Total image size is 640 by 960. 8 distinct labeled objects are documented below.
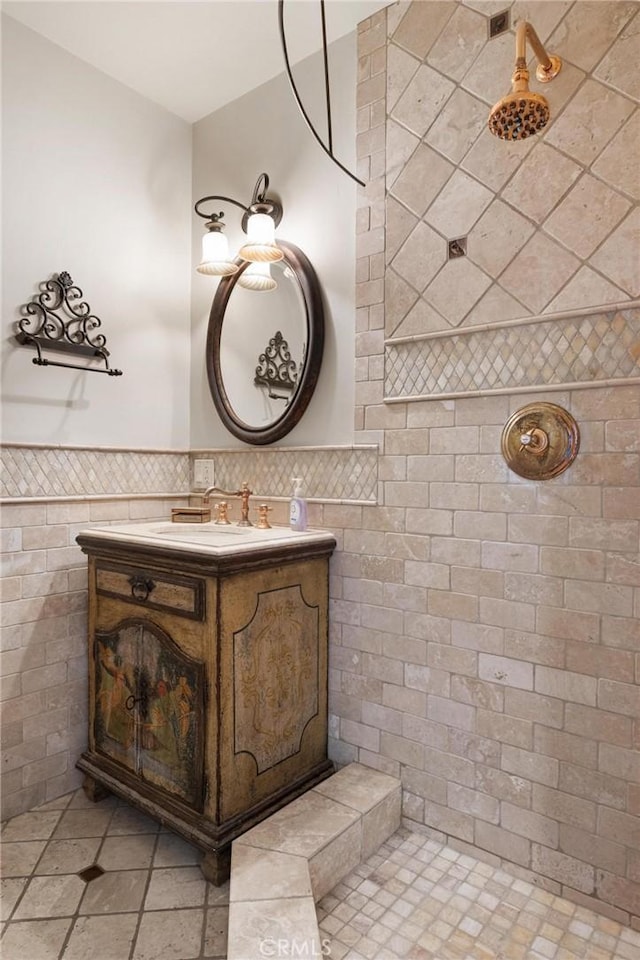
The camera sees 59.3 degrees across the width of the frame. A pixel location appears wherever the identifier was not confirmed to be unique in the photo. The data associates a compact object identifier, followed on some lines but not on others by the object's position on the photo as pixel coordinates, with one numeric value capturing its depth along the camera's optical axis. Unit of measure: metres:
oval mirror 2.09
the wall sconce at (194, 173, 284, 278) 2.18
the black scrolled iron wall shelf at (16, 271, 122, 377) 1.98
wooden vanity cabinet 1.62
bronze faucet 2.20
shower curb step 1.26
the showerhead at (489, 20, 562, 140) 1.19
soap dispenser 2.02
